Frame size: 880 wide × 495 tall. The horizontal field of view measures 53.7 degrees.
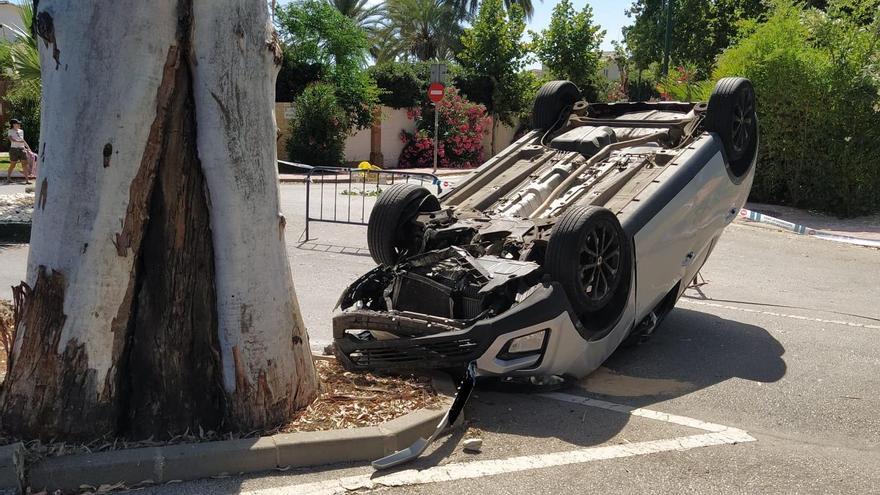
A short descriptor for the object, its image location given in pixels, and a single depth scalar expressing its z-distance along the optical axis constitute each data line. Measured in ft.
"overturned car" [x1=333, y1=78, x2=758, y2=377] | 18.38
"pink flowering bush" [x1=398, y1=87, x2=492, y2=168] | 102.22
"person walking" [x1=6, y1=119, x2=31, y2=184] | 63.88
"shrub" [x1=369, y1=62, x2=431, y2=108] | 101.91
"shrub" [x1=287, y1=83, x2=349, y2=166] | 90.22
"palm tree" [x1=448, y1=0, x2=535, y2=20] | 155.43
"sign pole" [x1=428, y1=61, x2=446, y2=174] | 78.48
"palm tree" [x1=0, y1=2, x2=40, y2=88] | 47.70
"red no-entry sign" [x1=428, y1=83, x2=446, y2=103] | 81.82
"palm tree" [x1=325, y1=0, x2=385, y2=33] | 148.25
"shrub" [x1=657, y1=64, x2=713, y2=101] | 60.13
